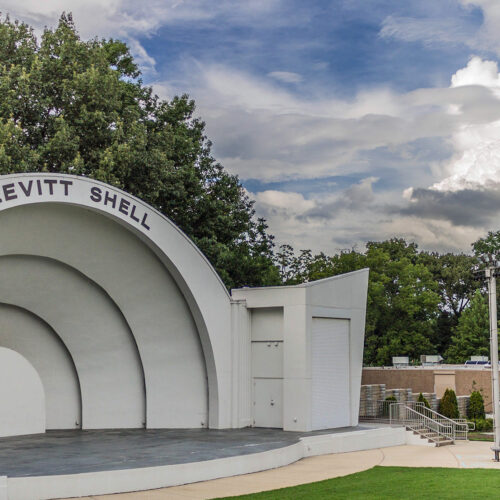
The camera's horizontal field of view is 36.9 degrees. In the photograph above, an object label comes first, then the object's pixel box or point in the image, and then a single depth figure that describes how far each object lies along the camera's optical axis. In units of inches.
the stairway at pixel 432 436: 1074.7
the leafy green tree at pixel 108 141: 1251.8
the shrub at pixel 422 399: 1332.4
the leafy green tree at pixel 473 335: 2566.4
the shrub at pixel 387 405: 1218.6
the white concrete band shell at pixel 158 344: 948.0
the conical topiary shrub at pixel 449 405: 1384.1
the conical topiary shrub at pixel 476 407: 1478.8
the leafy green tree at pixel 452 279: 3284.9
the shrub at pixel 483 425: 1429.6
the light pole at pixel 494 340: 894.4
